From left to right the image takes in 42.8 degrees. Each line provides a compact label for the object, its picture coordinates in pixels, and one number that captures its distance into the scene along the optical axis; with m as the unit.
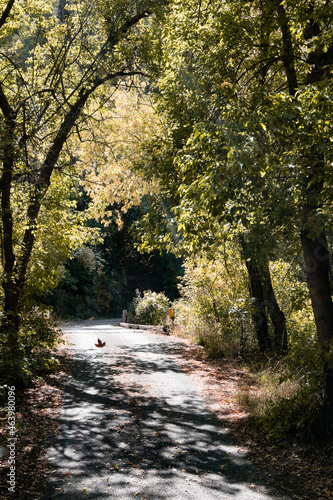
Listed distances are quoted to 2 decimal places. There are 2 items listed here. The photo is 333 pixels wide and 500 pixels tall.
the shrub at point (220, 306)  11.38
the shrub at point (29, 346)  6.56
